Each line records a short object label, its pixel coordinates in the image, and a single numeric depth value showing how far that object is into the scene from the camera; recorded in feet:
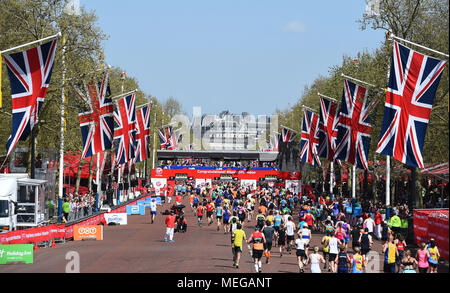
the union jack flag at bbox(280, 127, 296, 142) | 270.38
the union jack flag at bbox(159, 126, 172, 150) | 293.64
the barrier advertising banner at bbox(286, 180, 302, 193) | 236.53
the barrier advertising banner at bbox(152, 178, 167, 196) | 250.16
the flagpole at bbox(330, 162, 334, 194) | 214.85
